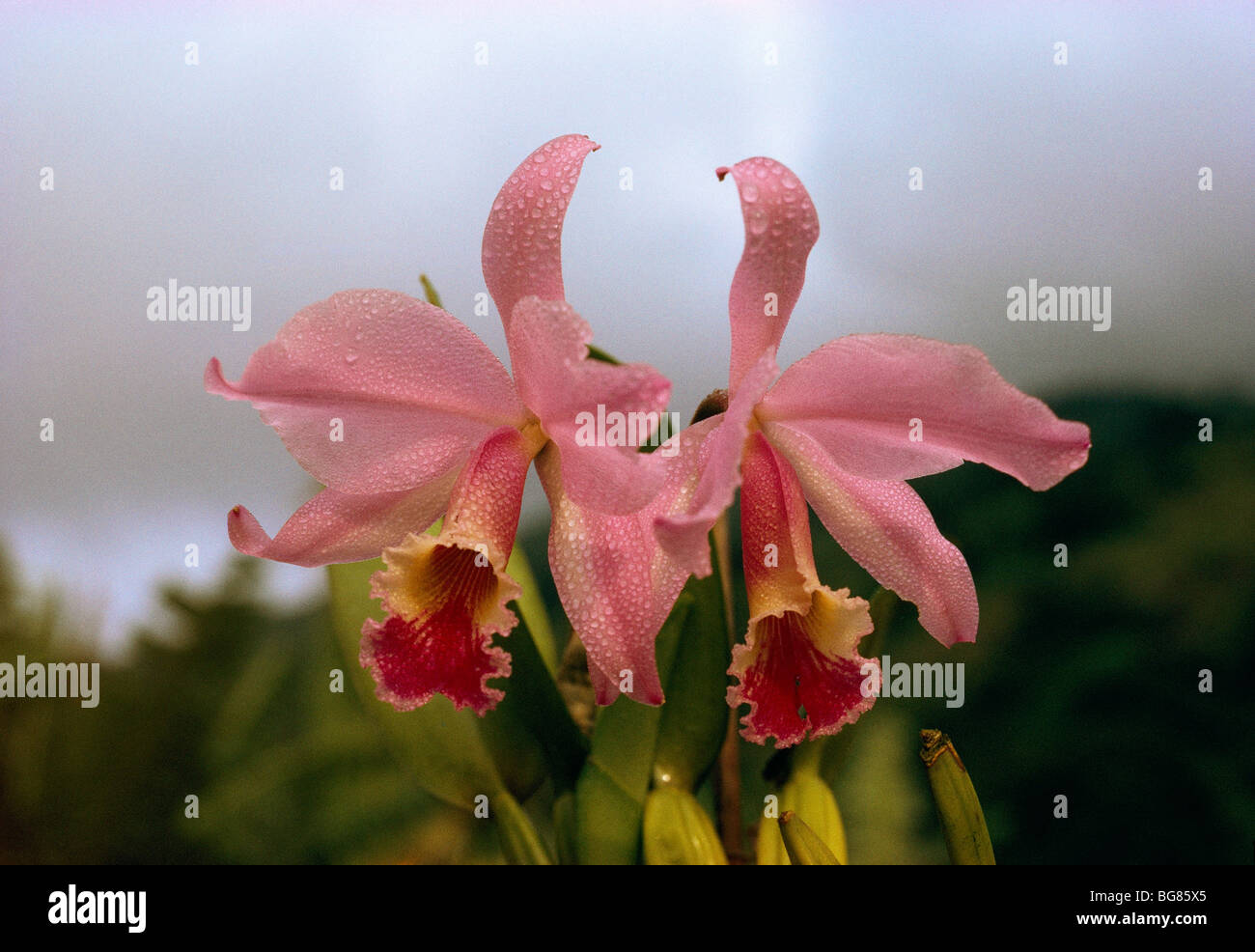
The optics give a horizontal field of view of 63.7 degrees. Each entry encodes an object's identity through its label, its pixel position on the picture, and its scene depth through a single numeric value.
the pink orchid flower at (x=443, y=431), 0.20
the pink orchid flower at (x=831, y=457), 0.19
